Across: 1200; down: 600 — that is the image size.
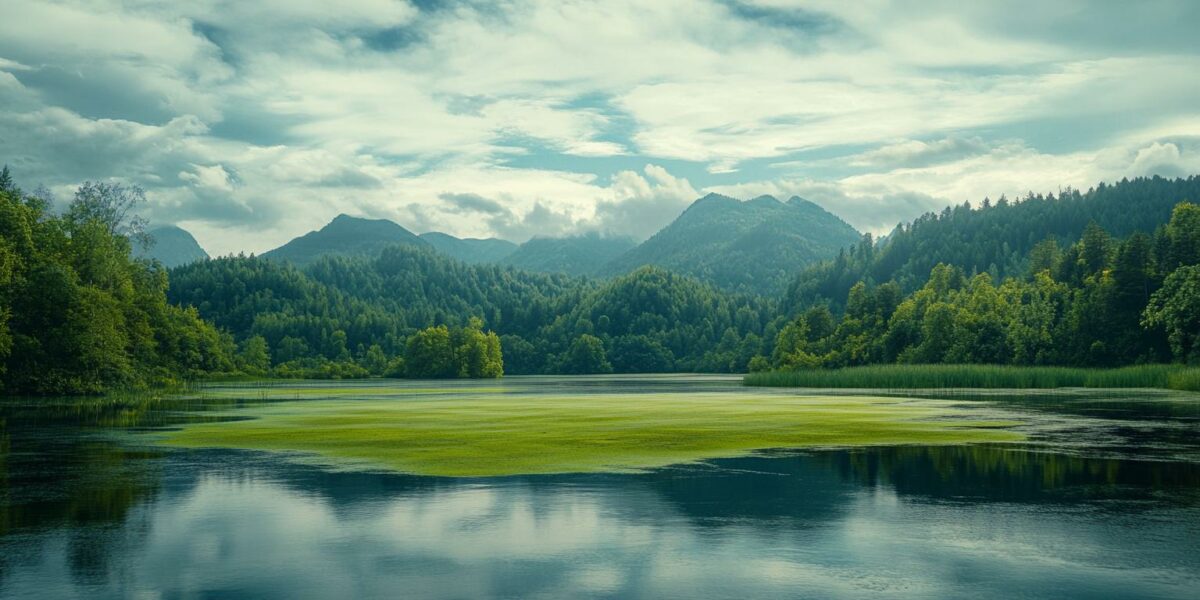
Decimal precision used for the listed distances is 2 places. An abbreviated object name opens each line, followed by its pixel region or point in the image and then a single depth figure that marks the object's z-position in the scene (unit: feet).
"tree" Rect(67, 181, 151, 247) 372.58
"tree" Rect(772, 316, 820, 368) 577.02
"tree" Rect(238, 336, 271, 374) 587.64
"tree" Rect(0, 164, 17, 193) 339.57
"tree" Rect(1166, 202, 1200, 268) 390.83
